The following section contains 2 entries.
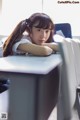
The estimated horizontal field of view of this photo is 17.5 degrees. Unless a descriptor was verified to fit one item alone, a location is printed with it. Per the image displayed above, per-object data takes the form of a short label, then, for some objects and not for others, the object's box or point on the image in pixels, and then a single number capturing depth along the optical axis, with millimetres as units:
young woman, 1760
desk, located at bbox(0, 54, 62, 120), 984
